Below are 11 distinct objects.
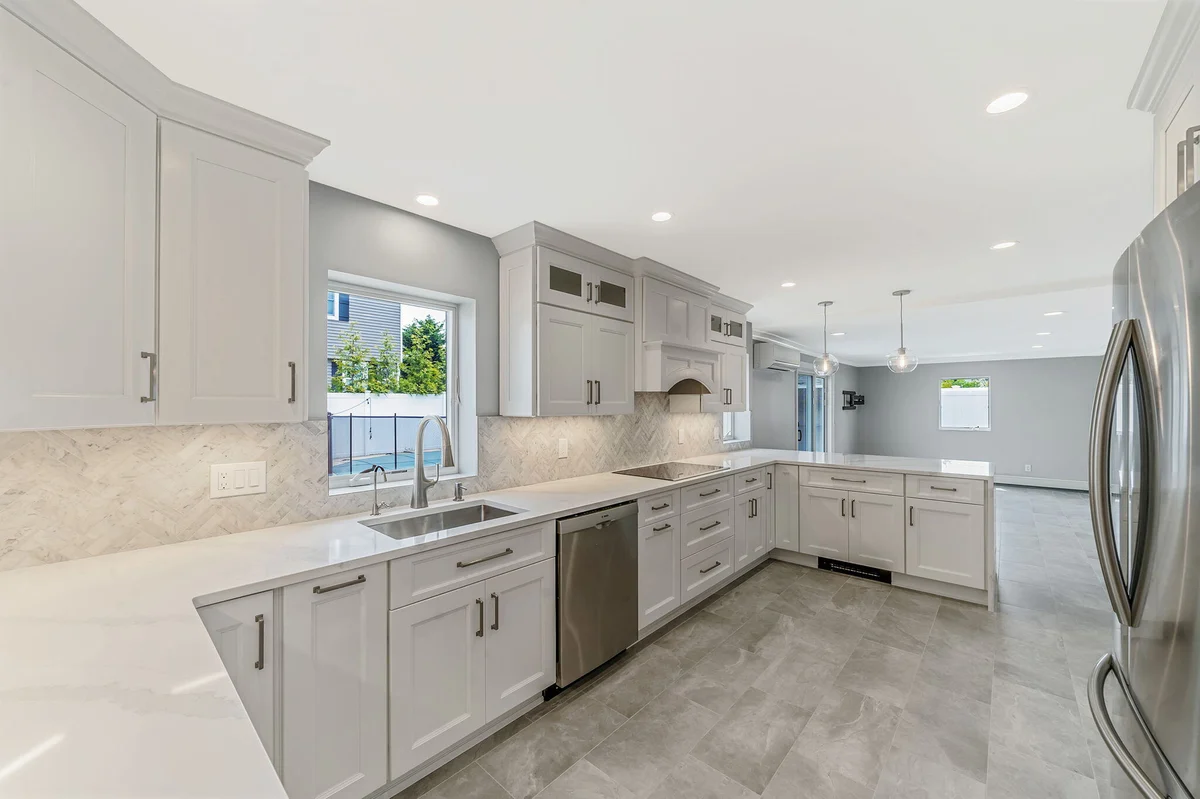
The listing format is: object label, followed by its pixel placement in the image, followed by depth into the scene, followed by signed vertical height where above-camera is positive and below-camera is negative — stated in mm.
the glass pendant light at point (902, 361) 4496 +400
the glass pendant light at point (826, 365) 5035 +409
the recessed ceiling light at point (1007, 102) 1627 +1027
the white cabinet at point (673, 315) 3561 +695
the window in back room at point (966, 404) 9297 +7
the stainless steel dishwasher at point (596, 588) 2369 -954
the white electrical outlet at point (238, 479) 1920 -305
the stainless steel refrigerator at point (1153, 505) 751 -180
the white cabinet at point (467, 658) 1787 -1040
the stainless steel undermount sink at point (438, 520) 2221 -565
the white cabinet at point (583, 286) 2852 +754
